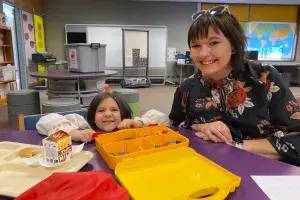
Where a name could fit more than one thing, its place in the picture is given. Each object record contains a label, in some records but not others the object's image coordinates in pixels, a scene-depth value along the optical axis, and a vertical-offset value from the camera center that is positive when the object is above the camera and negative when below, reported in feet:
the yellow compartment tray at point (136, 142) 2.65 -1.02
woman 3.49 -0.57
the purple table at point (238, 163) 2.16 -1.15
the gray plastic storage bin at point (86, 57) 9.32 +0.13
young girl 3.59 -1.00
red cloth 1.67 -0.93
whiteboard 23.81 +2.02
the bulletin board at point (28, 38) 19.89 +1.84
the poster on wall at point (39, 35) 22.09 +2.40
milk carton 2.42 -0.89
